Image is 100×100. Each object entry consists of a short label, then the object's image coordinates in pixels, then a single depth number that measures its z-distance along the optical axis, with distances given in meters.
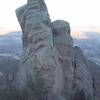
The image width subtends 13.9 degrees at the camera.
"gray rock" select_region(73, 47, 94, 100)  42.62
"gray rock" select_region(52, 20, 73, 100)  39.88
